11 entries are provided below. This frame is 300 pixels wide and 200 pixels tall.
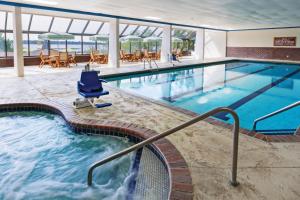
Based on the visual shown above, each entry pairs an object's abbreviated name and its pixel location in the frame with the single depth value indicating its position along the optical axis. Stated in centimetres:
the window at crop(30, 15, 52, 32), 1429
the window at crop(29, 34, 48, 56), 1470
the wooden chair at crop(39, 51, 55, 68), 1302
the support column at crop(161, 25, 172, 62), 1646
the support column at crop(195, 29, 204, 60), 2059
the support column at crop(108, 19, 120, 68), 1296
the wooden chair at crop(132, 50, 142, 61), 1744
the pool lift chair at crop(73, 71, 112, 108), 509
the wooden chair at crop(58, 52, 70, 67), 1295
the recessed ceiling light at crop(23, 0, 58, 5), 860
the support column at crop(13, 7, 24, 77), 898
